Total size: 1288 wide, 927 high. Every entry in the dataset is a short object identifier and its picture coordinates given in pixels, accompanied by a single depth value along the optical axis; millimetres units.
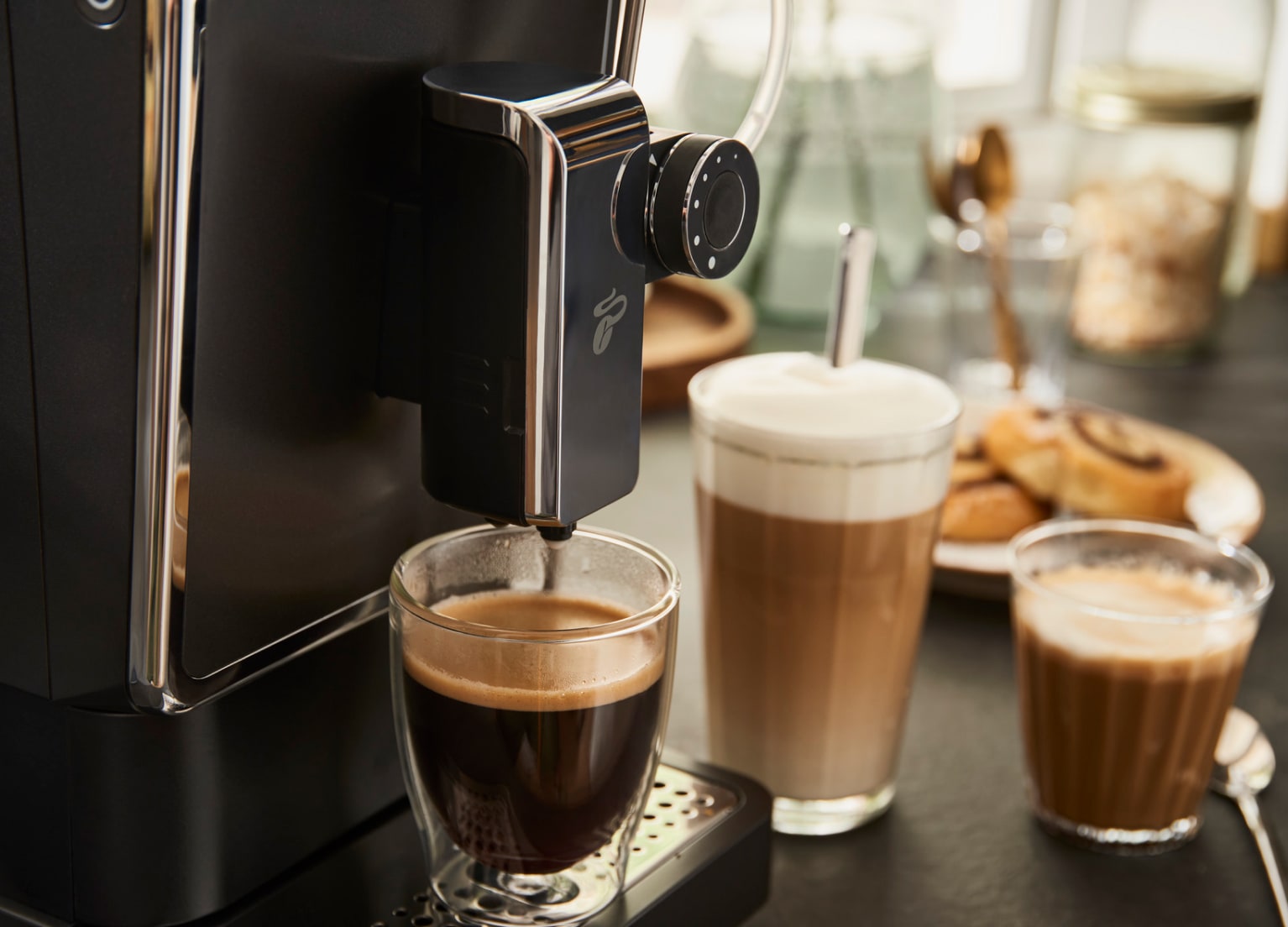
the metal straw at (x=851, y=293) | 1043
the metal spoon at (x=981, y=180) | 1507
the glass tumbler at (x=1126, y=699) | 1048
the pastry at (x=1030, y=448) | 1268
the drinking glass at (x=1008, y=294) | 1463
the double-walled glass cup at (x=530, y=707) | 926
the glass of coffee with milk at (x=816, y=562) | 1024
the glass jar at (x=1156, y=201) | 1543
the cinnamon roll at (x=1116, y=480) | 1264
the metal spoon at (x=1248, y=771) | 1067
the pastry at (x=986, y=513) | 1243
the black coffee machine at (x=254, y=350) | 851
